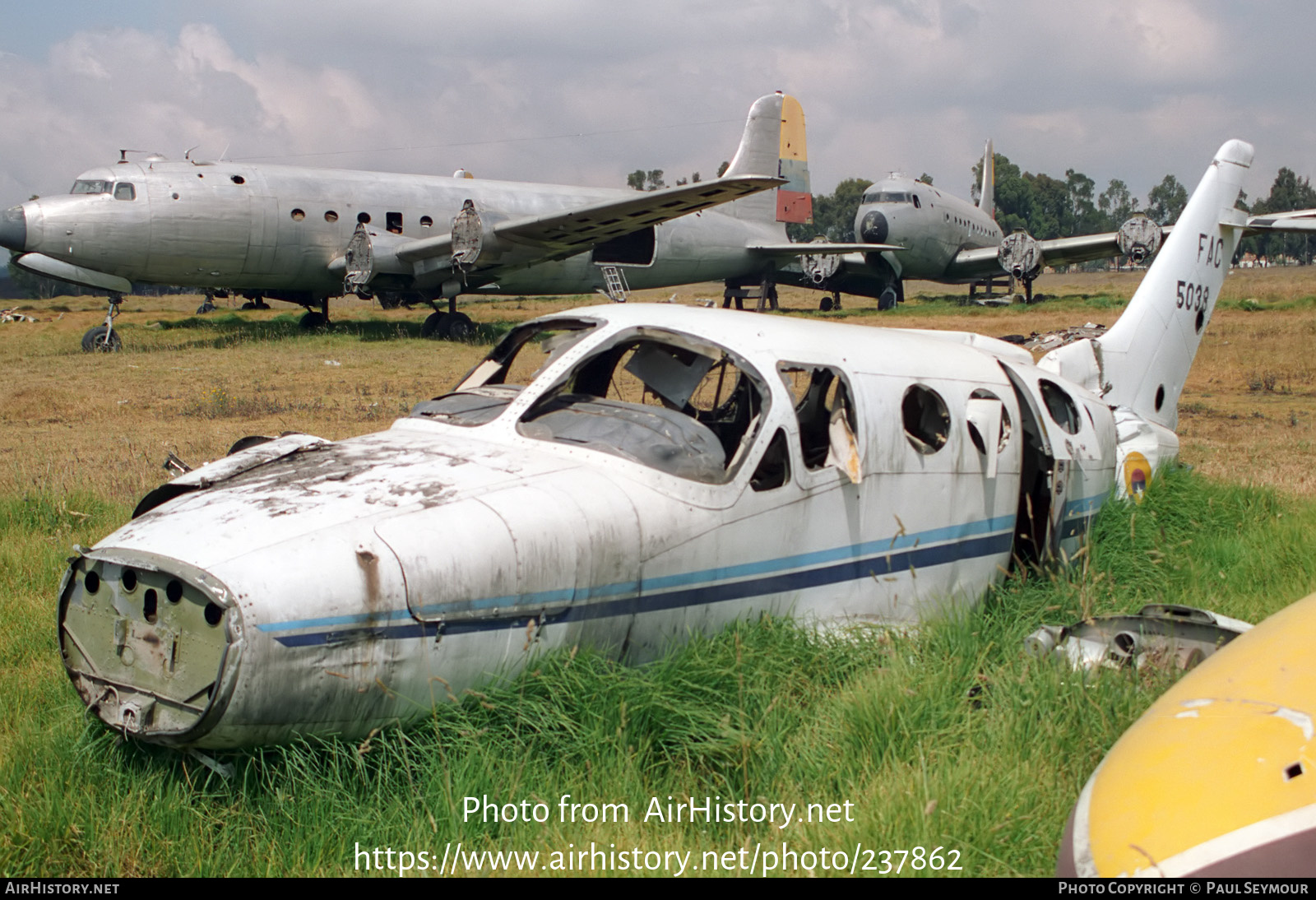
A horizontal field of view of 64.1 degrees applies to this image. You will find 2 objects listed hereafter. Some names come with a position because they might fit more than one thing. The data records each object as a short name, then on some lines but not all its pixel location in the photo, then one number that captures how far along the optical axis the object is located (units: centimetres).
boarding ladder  2606
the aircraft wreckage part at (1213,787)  244
